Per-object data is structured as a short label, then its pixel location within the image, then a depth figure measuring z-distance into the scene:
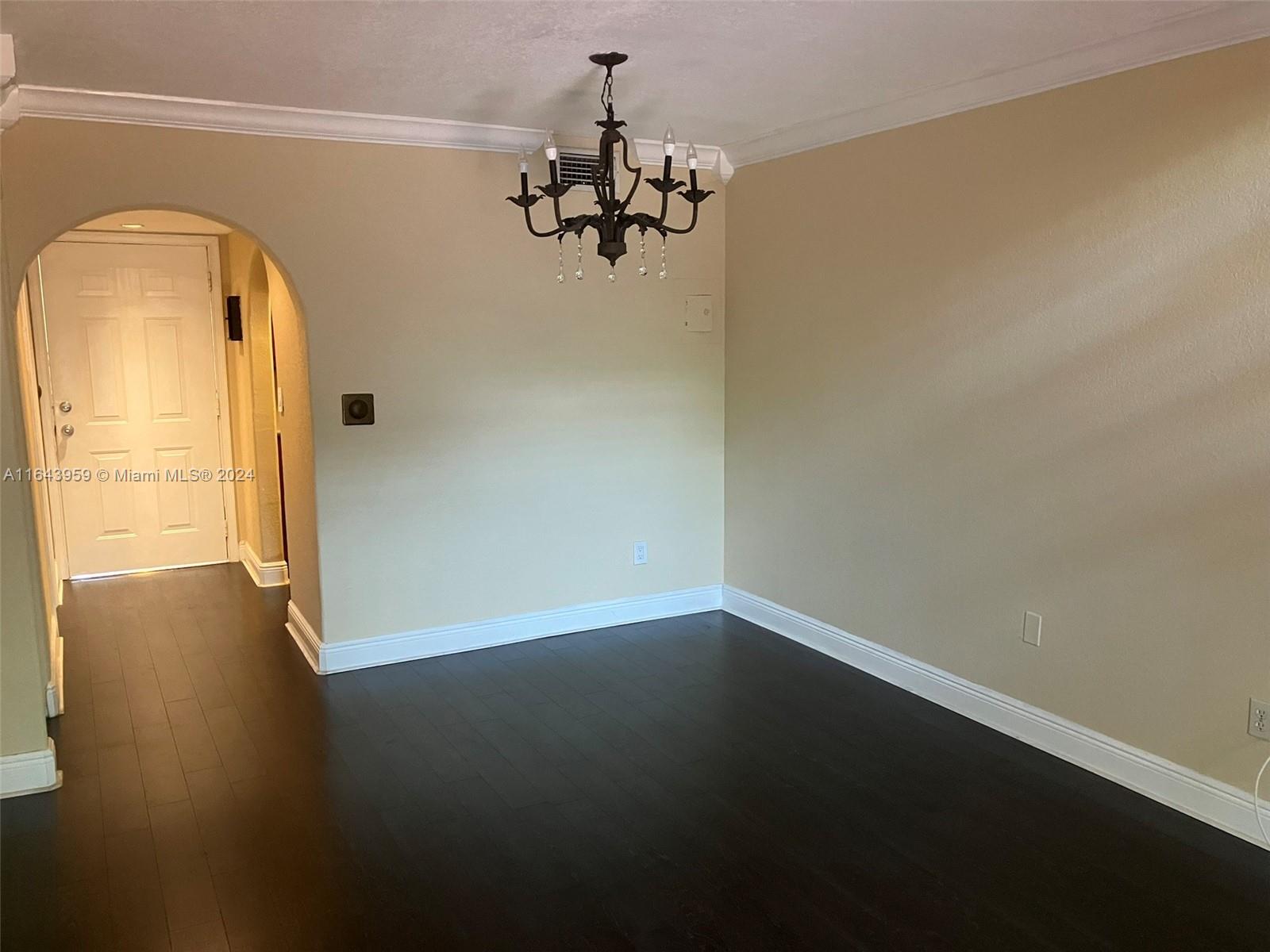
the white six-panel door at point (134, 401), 5.67
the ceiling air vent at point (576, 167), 4.13
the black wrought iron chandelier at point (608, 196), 2.94
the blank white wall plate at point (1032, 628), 3.31
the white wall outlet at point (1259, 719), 2.65
